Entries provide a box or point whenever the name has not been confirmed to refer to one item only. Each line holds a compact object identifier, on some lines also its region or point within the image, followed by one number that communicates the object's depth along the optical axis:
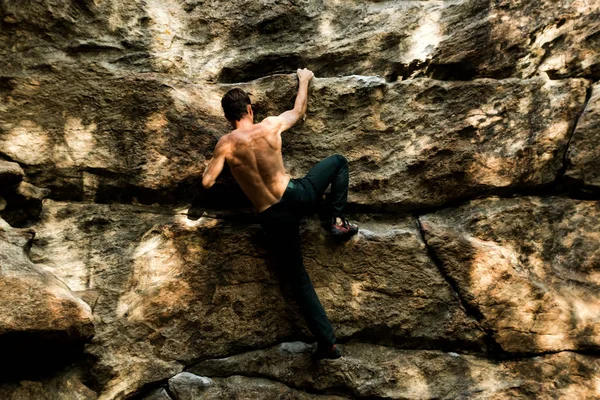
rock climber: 4.25
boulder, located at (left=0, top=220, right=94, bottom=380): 3.56
